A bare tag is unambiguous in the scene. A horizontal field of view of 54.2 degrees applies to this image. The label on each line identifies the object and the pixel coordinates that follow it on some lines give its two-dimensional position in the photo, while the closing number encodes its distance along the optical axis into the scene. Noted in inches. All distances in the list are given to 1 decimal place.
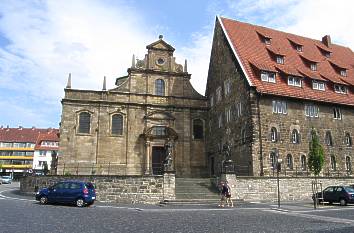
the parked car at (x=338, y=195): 849.5
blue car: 729.6
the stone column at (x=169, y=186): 876.6
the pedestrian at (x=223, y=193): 775.5
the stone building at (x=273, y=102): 1047.6
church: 1187.9
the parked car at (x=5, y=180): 2022.4
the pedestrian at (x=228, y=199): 779.0
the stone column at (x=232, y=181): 900.6
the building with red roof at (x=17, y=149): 3107.8
